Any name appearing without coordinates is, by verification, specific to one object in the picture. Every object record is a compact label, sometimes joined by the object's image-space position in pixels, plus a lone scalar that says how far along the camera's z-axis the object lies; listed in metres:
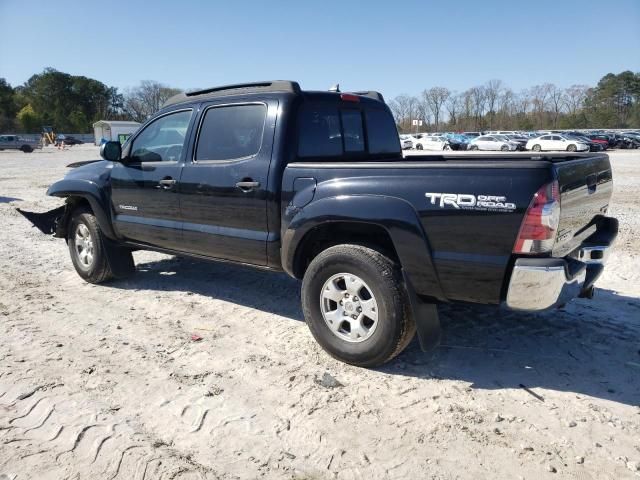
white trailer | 54.41
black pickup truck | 2.97
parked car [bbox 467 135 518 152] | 40.63
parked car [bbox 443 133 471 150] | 45.62
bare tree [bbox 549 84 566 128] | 98.62
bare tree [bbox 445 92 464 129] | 105.22
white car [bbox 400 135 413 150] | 48.16
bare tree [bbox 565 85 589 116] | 96.75
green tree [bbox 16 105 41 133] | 83.80
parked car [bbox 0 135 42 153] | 47.84
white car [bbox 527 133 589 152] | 36.09
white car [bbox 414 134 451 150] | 45.62
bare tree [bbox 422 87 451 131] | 107.50
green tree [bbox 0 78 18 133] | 83.07
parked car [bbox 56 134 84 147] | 68.50
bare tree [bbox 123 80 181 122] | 110.12
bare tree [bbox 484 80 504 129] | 102.56
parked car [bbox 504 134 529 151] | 40.31
